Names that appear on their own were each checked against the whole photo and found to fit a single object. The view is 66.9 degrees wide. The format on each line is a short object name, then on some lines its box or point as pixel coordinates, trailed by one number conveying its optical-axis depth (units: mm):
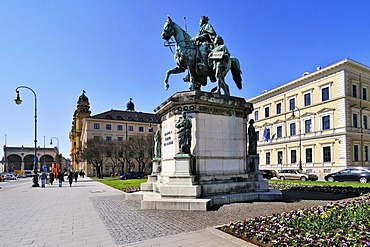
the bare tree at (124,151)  63594
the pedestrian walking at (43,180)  30906
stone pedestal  11000
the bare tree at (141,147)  61875
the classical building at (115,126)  81688
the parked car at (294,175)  34475
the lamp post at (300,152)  49900
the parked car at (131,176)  47378
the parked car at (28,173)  89188
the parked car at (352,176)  27156
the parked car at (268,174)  36891
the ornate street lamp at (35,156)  28078
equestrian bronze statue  13719
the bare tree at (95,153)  62406
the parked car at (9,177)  62628
